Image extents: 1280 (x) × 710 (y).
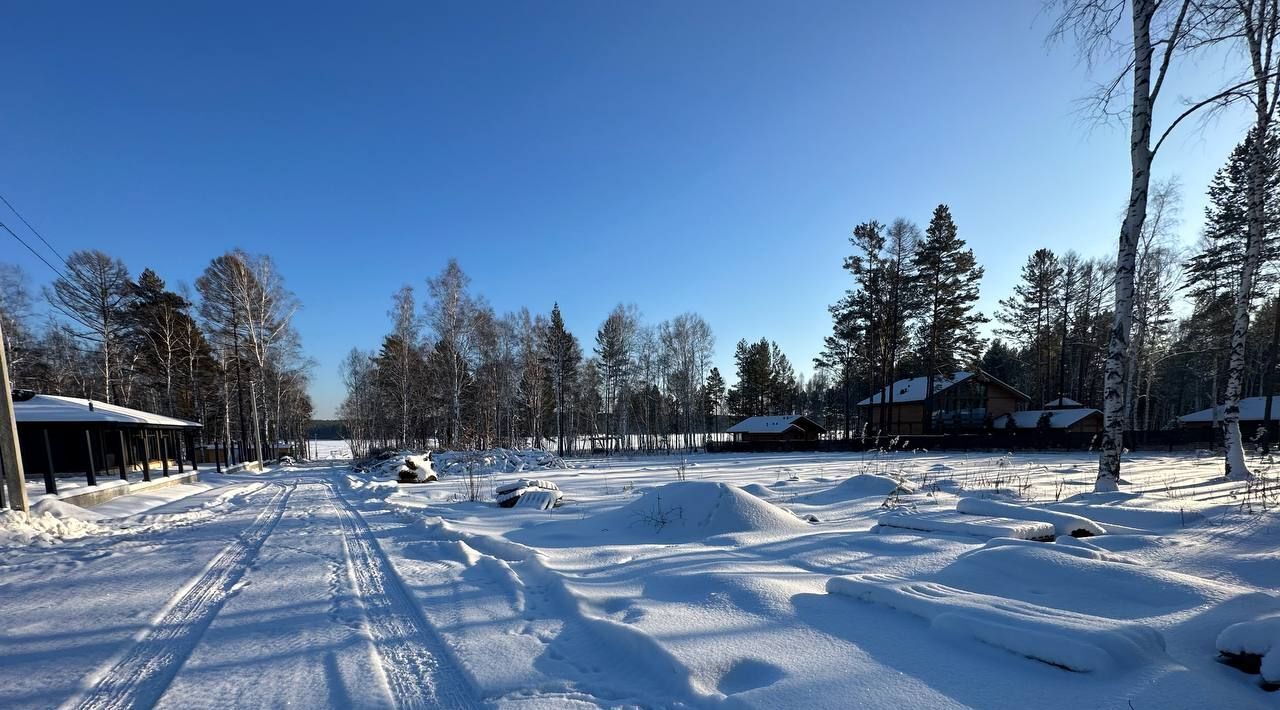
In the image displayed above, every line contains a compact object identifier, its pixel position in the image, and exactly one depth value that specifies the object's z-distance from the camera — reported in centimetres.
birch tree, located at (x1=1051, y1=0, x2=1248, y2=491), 714
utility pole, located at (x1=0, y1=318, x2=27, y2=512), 777
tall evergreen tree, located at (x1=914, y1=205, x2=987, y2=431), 2695
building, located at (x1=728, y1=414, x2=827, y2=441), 3659
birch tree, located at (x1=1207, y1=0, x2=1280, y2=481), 791
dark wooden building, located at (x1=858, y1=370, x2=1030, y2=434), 3259
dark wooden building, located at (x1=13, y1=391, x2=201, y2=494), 1202
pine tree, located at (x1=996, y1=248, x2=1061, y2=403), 3203
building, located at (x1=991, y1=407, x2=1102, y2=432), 2862
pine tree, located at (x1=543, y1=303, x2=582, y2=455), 3356
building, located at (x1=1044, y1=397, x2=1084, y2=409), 3155
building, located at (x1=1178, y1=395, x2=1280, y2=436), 2344
